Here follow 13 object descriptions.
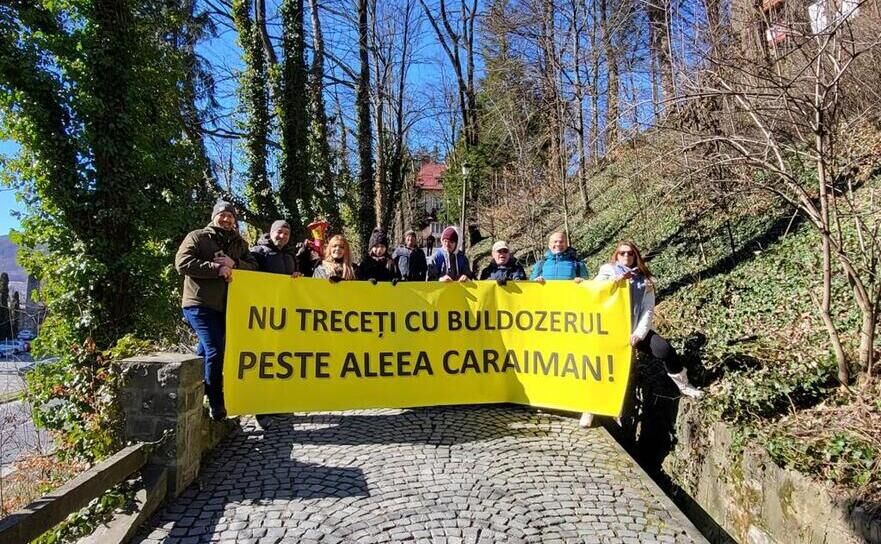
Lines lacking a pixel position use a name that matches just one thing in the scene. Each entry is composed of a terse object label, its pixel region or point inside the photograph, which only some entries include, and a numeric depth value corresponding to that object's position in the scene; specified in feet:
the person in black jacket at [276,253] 19.08
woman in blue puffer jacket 20.58
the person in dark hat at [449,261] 21.97
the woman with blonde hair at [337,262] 19.44
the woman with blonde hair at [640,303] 17.35
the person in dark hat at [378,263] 21.38
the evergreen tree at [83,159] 22.43
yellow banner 17.89
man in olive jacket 15.99
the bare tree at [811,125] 13.25
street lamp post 70.54
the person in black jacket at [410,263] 23.09
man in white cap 20.90
